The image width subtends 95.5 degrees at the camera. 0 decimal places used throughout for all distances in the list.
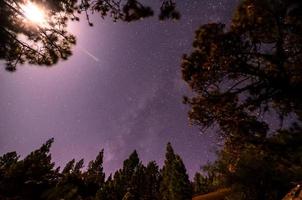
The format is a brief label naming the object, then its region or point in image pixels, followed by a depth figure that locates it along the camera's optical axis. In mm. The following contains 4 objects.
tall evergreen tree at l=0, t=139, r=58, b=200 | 12967
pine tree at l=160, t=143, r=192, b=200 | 26522
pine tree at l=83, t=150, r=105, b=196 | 22818
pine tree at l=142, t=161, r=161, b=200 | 33811
